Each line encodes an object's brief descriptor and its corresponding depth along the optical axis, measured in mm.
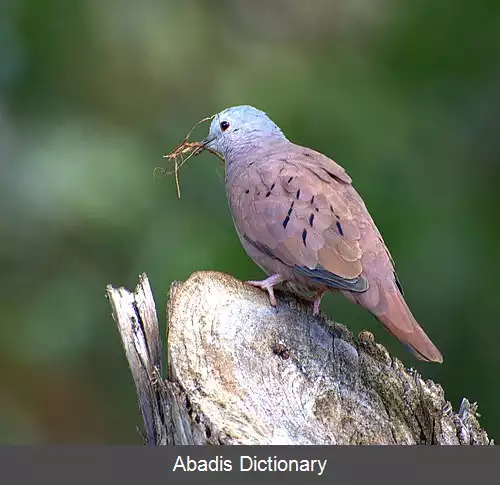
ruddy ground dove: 7930
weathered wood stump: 6379
